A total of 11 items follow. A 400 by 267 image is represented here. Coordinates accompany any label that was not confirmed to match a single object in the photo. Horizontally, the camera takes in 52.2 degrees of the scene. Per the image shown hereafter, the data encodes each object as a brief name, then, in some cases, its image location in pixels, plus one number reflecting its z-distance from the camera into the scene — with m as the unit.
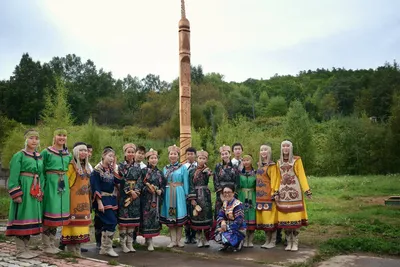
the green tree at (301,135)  27.42
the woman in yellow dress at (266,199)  6.54
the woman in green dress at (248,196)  6.66
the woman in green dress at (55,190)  5.52
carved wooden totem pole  8.05
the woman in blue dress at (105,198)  5.82
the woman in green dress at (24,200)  5.31
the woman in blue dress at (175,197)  6.61
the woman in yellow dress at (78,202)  5.61
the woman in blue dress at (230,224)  6.18
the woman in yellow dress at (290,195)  6.36
